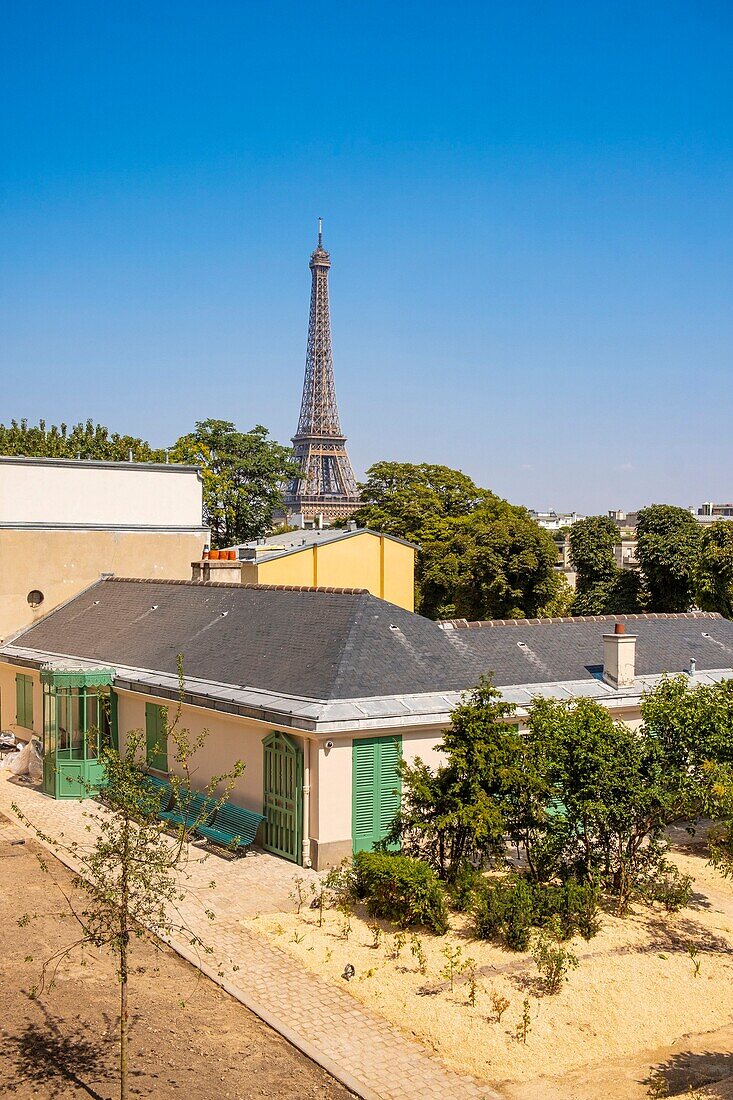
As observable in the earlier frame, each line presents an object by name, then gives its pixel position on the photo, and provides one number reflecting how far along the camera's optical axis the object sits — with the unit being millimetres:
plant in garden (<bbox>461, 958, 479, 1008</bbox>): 12727
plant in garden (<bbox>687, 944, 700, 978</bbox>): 13844
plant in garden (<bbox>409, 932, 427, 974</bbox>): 13688
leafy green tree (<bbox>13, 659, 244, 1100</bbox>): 9703
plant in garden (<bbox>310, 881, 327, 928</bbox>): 16003
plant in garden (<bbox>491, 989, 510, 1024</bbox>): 12418
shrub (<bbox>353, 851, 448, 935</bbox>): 15133
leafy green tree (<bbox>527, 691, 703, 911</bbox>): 15695
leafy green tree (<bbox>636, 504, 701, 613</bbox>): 48406
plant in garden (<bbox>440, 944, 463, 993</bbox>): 13445
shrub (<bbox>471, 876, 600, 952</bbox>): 14539
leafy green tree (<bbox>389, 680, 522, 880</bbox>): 15727
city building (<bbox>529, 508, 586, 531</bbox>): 152338
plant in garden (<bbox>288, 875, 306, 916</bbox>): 16156
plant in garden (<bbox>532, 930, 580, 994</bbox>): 13148
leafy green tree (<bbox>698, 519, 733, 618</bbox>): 45688
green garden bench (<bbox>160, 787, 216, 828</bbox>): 20833
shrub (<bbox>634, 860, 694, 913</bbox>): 16234
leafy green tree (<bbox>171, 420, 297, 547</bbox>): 71625
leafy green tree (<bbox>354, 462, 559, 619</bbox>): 50500
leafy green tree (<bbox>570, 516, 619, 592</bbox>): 53969
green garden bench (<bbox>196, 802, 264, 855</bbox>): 19016
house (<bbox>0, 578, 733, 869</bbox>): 18266
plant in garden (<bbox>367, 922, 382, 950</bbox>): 14617
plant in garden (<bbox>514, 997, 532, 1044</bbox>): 11820
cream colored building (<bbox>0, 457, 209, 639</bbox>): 31953
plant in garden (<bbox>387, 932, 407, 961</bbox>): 14258
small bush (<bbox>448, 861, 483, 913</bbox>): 15789
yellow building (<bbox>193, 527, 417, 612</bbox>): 31406
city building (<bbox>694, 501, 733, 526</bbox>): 129175
